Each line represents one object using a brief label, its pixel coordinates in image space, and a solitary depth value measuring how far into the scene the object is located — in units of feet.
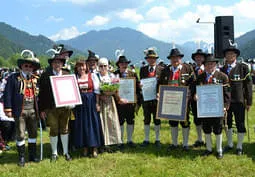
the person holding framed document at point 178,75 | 23.65
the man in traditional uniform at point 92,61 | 24.75
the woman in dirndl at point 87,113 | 22.74
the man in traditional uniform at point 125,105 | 25.73
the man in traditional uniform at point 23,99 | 21.01
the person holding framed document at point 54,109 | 22.02
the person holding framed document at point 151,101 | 25.68
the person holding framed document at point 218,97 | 21.93
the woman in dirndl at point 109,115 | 23.59
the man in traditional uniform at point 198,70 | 26.01
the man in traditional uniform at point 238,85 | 22.72
